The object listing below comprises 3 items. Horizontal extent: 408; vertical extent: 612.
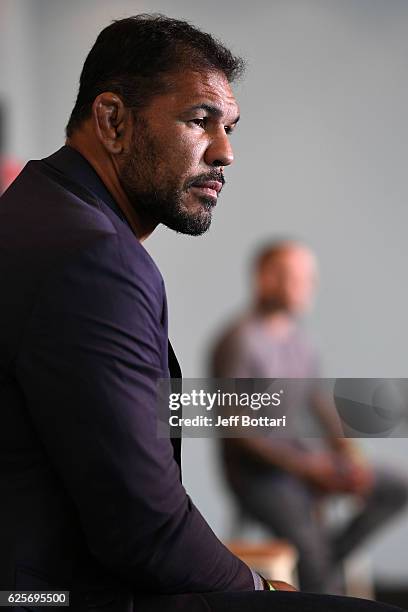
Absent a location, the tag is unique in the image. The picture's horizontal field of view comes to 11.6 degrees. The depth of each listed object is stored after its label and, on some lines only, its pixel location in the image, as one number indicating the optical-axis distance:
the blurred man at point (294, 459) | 6.41
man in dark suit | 1.91
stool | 4.95
